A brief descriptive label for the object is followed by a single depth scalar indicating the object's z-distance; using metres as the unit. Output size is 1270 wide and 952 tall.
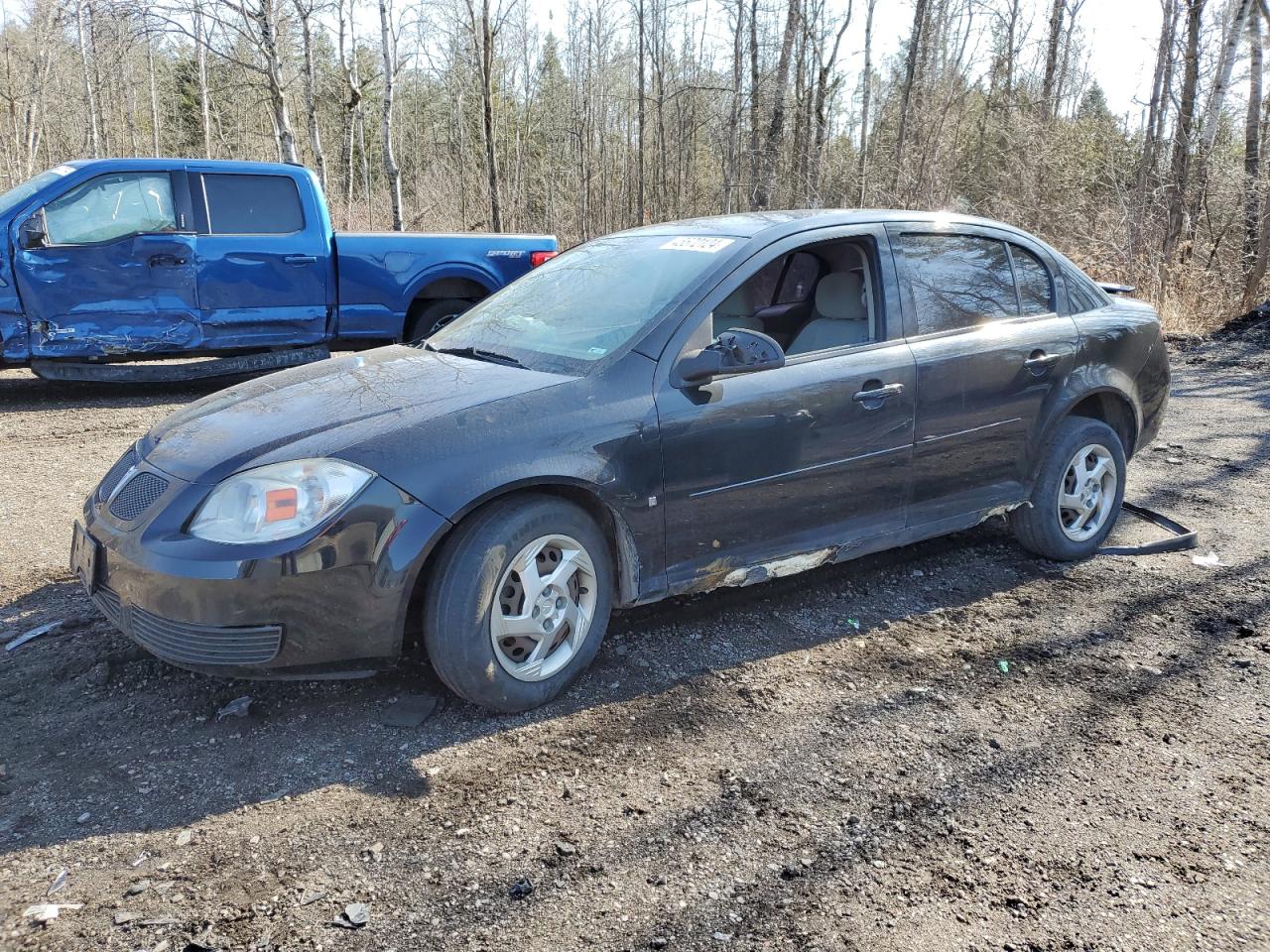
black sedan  2.95
